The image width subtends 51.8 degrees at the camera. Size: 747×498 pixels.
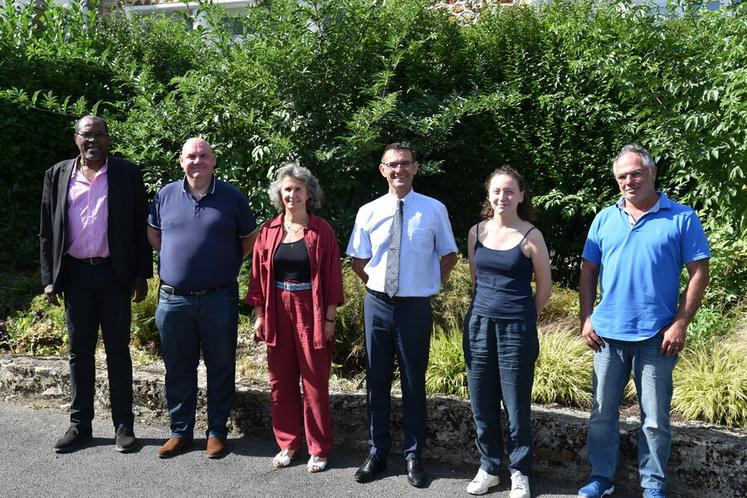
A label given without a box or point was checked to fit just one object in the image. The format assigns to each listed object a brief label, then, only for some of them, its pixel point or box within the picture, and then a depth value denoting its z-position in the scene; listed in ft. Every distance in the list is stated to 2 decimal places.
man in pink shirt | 15.55
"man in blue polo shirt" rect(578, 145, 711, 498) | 12.55
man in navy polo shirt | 15.12
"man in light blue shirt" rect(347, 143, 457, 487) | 13.99
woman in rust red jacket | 14.73
